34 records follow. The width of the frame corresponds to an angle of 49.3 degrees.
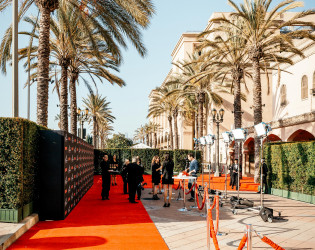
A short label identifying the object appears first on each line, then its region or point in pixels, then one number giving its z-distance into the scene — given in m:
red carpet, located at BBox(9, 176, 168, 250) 6.93
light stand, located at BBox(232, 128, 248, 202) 11.98
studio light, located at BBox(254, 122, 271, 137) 11.09
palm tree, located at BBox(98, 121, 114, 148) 92.32
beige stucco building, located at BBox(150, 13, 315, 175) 22.43
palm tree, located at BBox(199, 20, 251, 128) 23.31
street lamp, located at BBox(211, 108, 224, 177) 27.48
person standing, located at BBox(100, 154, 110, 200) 13.95
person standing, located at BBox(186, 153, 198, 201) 13.52
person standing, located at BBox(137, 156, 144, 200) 13.34
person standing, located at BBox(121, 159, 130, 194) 15.24
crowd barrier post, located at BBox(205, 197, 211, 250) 6.22
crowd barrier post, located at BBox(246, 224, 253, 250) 4.34
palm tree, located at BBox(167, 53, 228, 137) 31.16
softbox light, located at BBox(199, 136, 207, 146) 19.34
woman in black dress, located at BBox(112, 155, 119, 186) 19.02
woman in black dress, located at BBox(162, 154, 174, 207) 12.13
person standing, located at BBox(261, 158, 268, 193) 15.38
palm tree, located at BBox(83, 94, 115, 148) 55.22
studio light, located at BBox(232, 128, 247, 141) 11.98
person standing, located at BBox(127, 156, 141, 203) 13.07
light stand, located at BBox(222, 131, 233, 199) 13.81
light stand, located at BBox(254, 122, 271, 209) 11.09
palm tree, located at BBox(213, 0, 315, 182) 16.77
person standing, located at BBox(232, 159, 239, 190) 18.70
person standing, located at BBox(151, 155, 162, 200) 13.93
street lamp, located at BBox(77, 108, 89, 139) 28.83
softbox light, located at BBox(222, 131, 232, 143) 13.82
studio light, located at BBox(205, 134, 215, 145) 17.44
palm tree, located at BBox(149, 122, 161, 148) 84.40
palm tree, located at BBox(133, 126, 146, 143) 107.32
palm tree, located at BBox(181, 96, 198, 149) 40.28
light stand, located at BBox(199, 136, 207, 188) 19.36
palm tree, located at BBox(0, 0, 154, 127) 12.88
